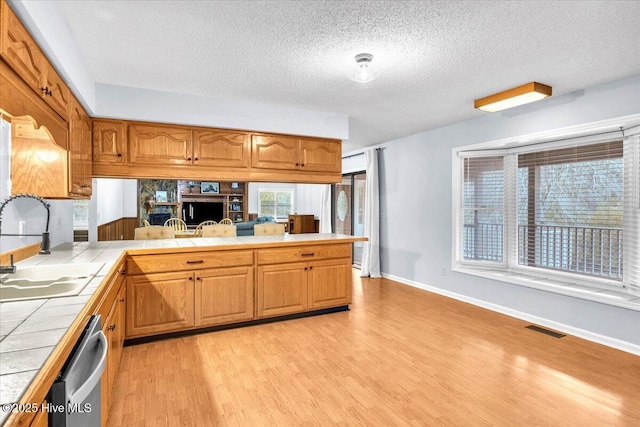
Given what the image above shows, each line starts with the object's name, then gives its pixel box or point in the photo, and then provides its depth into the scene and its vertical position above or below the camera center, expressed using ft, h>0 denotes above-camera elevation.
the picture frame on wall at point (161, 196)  30.91 +1.25
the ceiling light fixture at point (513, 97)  10.40 +3.59
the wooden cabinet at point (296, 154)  13.20 +2.28
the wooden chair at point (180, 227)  25.09 -1.23
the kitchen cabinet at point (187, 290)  10.26 -2.48
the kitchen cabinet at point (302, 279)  12.13 -2.47
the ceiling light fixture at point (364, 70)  8.61 +3.71
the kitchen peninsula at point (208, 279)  8.68 -2.11
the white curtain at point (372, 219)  20.13 -0.44
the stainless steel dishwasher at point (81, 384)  3.21 -1.80
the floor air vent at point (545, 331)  11.18 -3.89
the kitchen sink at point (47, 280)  5.76 -1.31
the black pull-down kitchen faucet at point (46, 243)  8.00 -0.77
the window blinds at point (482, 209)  14.28 +0.12
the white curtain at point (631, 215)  10.09 -0.07
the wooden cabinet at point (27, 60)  4.67 +2.38
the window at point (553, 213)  10.55 -0.01
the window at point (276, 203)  37.78 +0.88
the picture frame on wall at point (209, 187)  32.85 +2.22
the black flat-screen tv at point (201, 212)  32.01 -0.11
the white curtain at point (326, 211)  25.61 +0.02
